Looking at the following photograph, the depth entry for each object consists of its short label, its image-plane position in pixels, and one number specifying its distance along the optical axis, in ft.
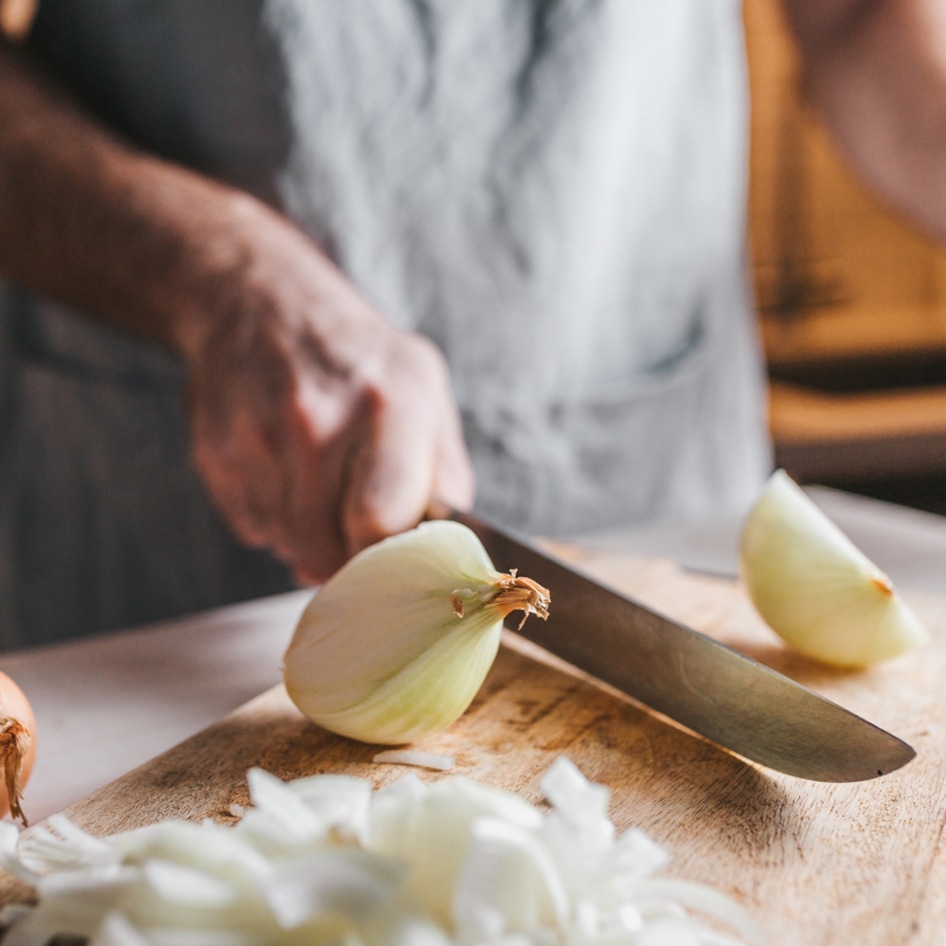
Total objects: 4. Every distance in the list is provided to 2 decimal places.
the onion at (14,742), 1.87
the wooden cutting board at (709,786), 1.82
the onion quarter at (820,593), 2.67
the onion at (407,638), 2.16
